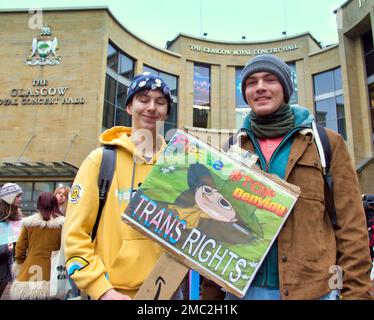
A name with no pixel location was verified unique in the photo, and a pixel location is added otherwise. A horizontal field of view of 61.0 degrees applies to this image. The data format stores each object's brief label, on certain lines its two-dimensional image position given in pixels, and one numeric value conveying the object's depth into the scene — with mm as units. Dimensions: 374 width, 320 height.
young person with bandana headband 1606
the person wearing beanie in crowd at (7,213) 4105
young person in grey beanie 1523
